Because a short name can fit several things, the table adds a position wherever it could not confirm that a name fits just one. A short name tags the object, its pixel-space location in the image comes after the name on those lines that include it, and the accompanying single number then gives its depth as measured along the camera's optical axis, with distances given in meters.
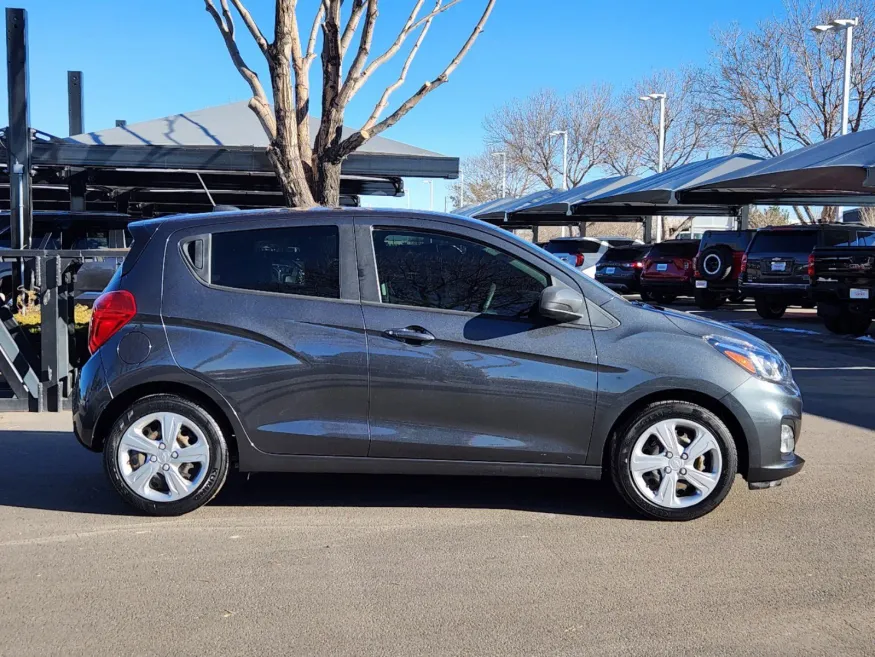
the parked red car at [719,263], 19.89
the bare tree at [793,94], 29.83
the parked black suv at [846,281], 13.54
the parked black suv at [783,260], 17.08
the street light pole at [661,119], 35.97
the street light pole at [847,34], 22.83
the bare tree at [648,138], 43.84
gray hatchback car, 4.91
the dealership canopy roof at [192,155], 13.82
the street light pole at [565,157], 46.08
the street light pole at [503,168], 54.13
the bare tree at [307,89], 11.59
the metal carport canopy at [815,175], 15.30
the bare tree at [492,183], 57.41
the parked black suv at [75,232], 13.72
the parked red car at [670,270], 21.83
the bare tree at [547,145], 49.16
